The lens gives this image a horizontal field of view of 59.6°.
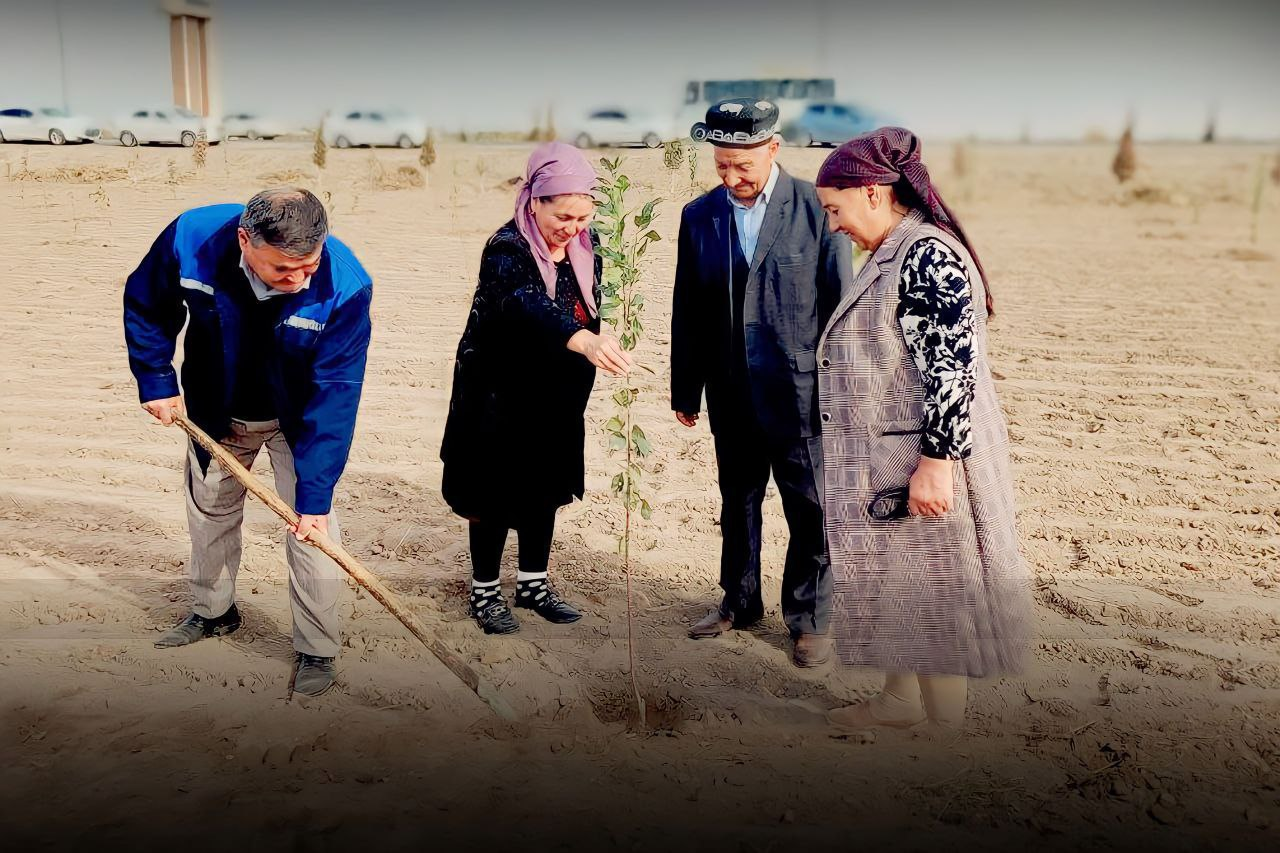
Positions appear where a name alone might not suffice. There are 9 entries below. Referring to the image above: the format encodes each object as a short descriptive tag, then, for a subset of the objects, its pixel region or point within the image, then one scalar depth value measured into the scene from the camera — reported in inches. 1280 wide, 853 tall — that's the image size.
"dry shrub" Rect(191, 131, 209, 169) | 455.8
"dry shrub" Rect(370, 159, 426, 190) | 481.4
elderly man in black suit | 135.5
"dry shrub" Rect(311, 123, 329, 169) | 447.4
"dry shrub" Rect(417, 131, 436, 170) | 510.3
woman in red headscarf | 107.9
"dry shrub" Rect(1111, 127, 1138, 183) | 766.5
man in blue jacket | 123.9
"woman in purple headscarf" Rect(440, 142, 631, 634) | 130.6
